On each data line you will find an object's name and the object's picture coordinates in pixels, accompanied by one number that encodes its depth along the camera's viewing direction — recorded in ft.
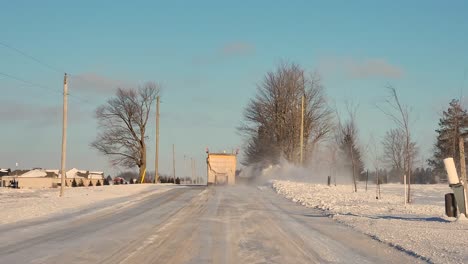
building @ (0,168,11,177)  385.29
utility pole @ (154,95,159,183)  191.62
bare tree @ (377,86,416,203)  85.75
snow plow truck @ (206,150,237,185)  146.00
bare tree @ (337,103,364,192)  128.38
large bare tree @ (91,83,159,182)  226.79
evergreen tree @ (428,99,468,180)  123.42
